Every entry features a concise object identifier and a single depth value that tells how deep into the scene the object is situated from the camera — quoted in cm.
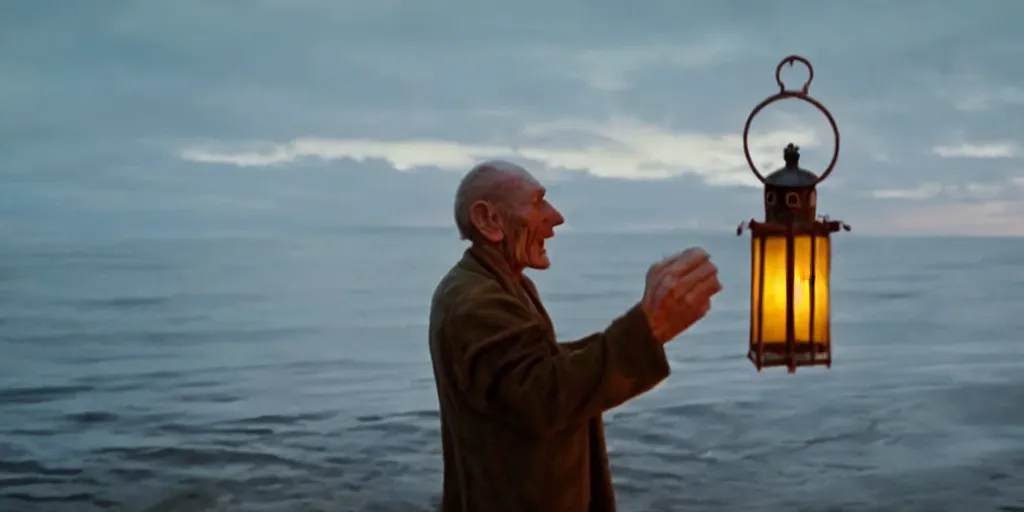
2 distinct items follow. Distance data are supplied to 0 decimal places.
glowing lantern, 216
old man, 161
